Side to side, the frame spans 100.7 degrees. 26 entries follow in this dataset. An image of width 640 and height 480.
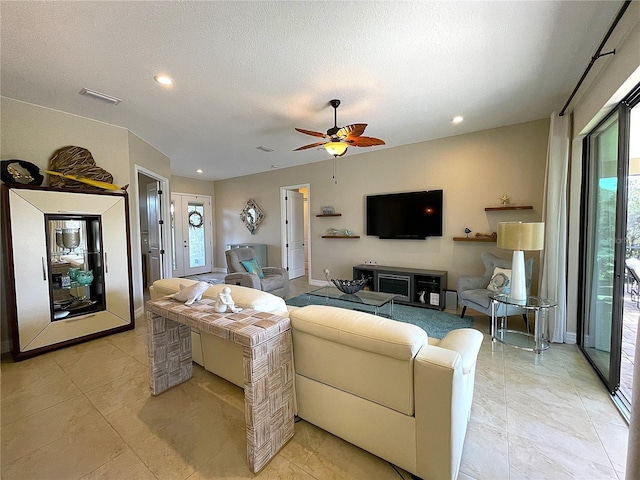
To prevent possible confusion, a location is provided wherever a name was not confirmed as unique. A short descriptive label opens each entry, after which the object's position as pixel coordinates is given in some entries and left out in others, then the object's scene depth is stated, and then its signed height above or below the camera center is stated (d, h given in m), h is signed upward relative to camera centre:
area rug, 3.33 -1.24
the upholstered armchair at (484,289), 3.12 -0.81
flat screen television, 4.37 +0.24
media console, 4.09 -0.91
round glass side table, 2.73 -1.10
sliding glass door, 1.94 -0.14
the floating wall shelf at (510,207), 3.61 +0.28
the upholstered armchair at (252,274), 3.88 -0.69
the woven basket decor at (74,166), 2.96 +0.78
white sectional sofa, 1.20 -0.78
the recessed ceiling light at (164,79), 2.34 +1.37
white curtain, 2.83 +0.04
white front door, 6.92 -0.06
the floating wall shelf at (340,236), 5.21 -0.13
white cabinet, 2.59 -0.36
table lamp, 2.57 -0.15
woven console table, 1.36 -0.72
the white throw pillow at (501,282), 3.23 -0.67
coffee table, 3.25 -0.89
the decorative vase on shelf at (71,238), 2.96 -0.05
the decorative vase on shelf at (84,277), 3.08 -0.51
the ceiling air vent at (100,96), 2.56 +1.37
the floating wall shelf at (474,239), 3.89 -0.17
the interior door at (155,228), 4.79 +0.08
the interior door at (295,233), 6.49 -0.07
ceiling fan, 2.72 +0.97
